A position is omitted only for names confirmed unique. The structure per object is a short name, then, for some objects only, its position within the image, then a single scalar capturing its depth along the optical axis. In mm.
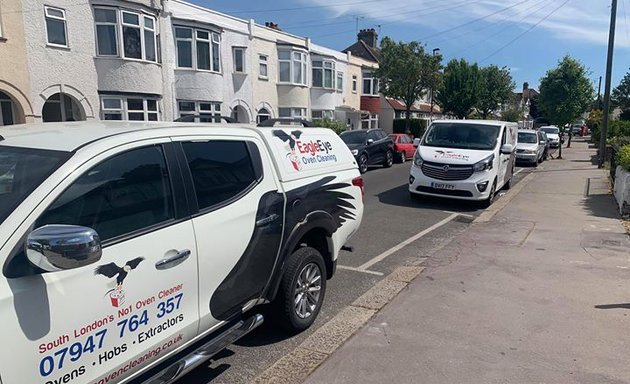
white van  10016
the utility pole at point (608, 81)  18391
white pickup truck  1960
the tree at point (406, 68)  33031
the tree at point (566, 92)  26062
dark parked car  17766
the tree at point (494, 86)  52072
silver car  20375
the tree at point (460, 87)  45156
